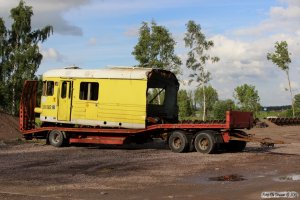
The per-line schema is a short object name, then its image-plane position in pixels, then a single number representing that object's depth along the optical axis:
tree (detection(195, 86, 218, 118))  94.81
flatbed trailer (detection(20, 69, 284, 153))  17.25
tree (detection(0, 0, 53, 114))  49.03
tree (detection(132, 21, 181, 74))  52.24
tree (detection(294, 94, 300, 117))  72.50
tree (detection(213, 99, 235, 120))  77.19
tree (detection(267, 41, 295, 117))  56.28
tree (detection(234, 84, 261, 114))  87.31
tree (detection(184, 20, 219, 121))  52.88
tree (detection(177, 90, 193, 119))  94.79
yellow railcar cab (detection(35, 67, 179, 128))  18.72
